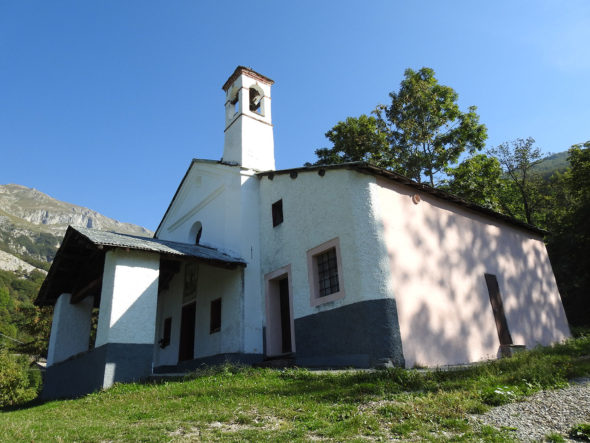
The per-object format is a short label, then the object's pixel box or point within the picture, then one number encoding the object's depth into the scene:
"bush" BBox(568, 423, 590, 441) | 3.90
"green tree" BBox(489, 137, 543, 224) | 25.70
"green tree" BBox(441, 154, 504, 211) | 19.73
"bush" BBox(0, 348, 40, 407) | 21.66
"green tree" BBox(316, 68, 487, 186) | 20.34
